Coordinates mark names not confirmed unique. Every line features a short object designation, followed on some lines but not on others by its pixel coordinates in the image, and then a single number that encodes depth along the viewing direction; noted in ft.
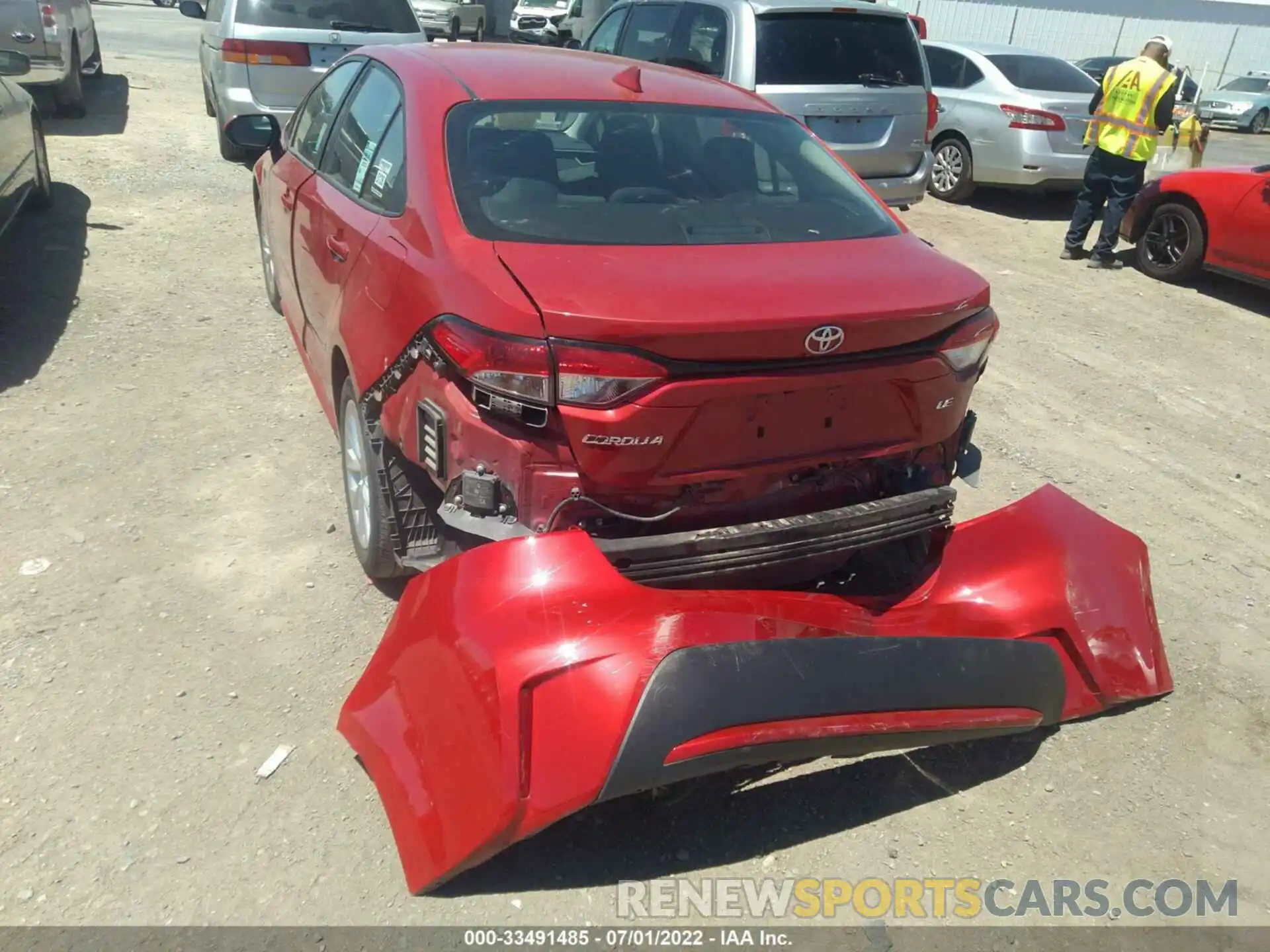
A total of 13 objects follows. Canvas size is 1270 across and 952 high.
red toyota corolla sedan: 8.36
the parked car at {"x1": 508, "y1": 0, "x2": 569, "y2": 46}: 75.00
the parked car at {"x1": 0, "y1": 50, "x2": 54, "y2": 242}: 20.04
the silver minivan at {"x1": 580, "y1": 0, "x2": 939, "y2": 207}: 23.58
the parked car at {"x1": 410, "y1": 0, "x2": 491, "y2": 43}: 66.13
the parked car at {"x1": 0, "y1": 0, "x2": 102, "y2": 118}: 31.50
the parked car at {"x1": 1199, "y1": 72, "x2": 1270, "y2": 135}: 79.00
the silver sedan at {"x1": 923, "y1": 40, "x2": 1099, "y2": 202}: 31.96
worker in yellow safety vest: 26.68
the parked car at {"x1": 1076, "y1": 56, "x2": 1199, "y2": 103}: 64.49
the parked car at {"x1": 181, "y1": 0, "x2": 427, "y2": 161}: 26.91
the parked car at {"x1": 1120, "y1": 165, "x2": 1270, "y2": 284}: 24.53
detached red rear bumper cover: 7.56
